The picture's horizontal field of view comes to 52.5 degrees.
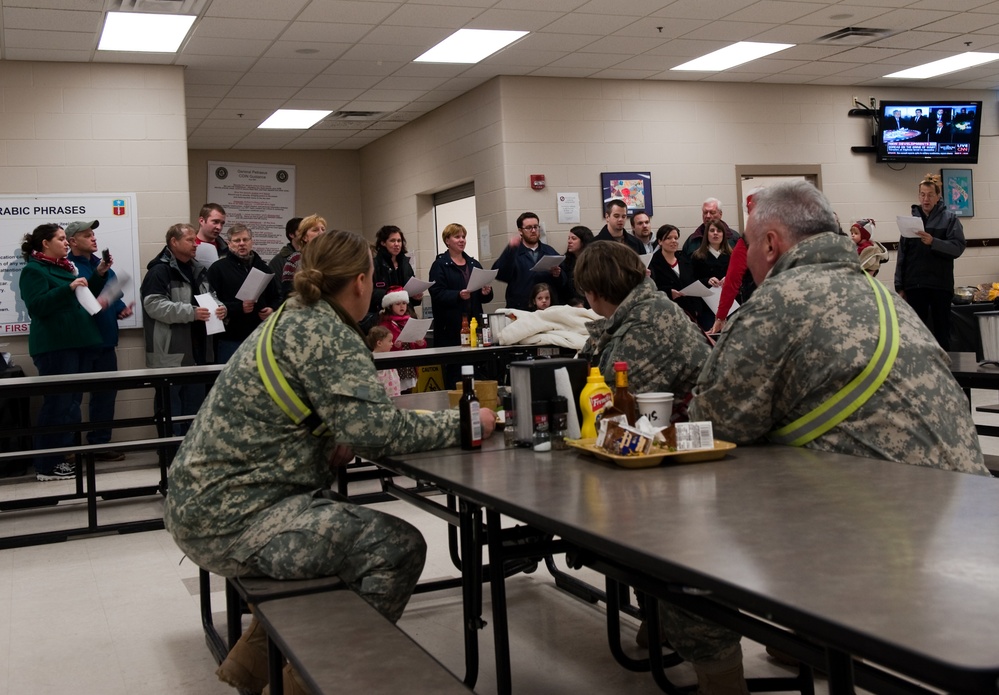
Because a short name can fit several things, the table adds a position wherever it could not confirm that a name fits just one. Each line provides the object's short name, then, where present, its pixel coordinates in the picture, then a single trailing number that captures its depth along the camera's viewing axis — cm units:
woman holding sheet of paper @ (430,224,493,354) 782
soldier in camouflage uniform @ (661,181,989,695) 204
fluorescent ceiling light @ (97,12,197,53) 647
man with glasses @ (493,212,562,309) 810
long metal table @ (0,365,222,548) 471
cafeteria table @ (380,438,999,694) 107
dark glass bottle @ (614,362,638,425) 233
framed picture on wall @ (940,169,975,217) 1041
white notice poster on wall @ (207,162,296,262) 1145
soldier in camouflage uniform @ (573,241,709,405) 291
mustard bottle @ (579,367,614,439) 244
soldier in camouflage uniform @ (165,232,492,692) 235
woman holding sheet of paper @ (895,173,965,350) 840
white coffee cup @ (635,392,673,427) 236
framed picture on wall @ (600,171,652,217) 891
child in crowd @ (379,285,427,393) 675
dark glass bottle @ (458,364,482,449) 250
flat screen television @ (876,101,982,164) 998
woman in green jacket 629
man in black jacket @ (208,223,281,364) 666
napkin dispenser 244
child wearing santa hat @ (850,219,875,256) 830
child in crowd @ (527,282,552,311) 752
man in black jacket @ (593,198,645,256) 818
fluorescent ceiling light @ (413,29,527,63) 741
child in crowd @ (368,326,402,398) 605
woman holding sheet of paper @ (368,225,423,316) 720
